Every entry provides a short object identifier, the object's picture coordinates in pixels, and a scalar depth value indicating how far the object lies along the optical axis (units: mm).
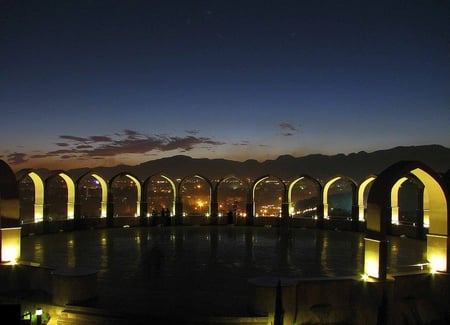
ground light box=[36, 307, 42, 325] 9562
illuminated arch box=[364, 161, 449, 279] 11727
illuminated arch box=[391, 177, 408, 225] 22947
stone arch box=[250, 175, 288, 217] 25016
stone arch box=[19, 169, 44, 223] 21766
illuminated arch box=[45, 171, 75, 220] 23219
